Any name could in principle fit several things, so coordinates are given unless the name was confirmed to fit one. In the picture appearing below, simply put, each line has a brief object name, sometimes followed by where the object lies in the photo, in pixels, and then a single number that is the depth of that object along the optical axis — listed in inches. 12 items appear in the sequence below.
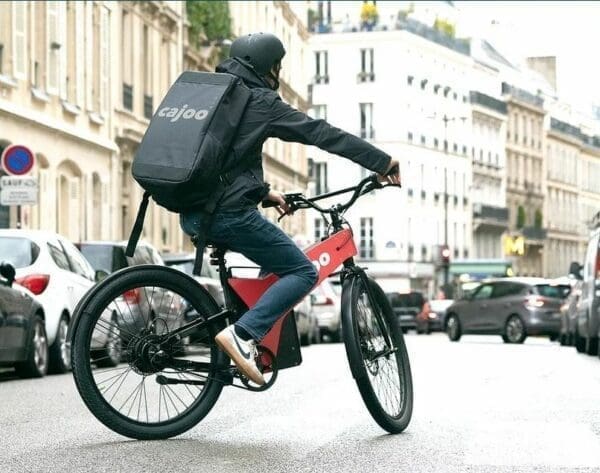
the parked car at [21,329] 707.4
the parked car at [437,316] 2844.5
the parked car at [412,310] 2787.9
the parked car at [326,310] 1562.5
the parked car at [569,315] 1380.4
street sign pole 1077.8
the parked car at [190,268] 1101.1
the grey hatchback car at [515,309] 1679.4
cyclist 361.7
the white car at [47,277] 803.4
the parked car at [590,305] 1048.8
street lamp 4267.2
